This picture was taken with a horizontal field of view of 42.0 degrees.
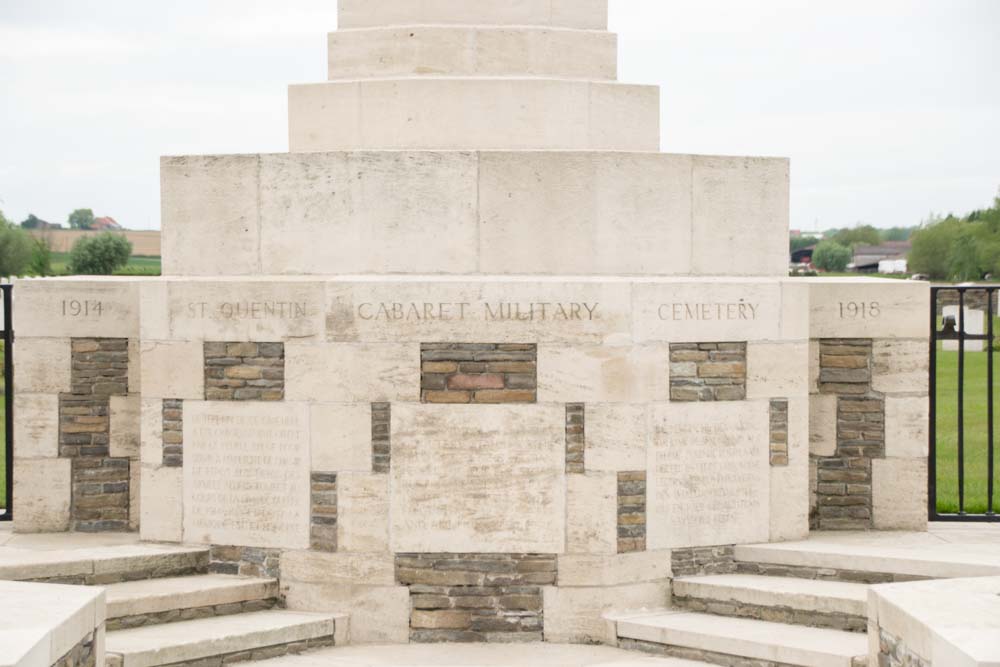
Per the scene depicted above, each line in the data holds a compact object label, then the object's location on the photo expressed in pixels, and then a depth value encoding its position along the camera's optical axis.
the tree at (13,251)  46.16
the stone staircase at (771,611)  7.55
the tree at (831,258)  77.12
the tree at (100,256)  50.72
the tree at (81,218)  80.75
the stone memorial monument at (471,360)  8.34
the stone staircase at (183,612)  7.56
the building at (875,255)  85.31
